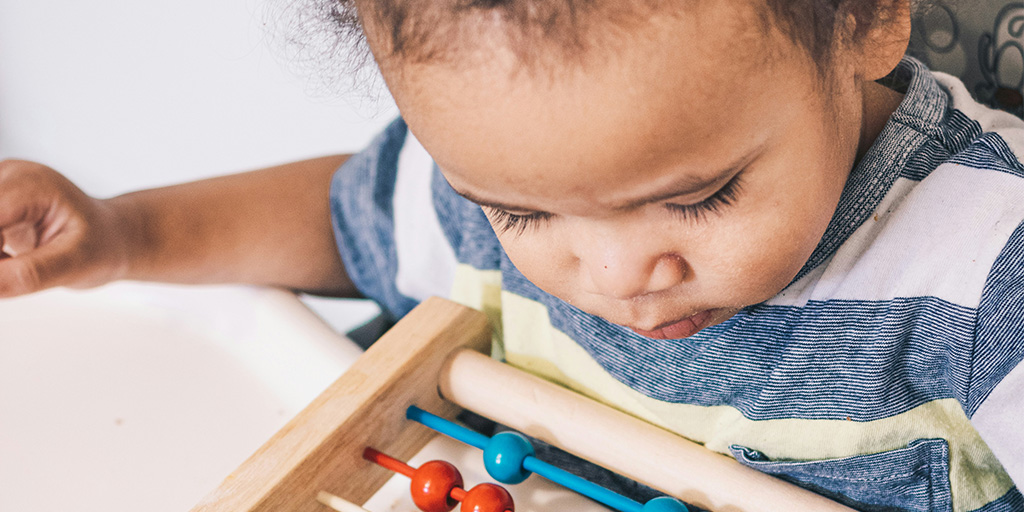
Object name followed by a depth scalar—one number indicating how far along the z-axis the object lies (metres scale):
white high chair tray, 0.54
